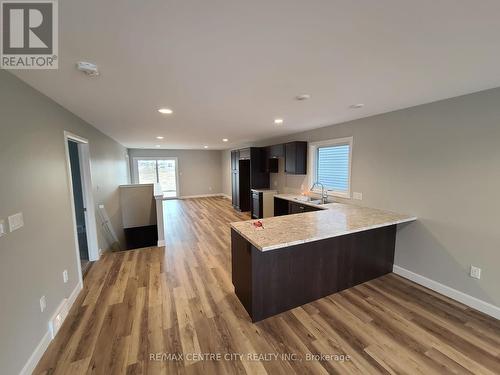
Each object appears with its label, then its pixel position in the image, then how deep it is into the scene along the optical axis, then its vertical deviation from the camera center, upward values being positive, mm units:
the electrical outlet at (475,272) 2230 -1162
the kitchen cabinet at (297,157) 4492 +234
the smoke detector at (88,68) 1458 +741
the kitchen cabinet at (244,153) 6152 +443
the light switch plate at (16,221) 1479 -391
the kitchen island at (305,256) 2037 -1020
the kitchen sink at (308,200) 3971 -665
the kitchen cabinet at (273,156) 5167 +296
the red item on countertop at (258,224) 2332 -659
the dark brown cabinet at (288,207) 3927 -843
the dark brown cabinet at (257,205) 5508 -1046
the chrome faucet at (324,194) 3989 -543
